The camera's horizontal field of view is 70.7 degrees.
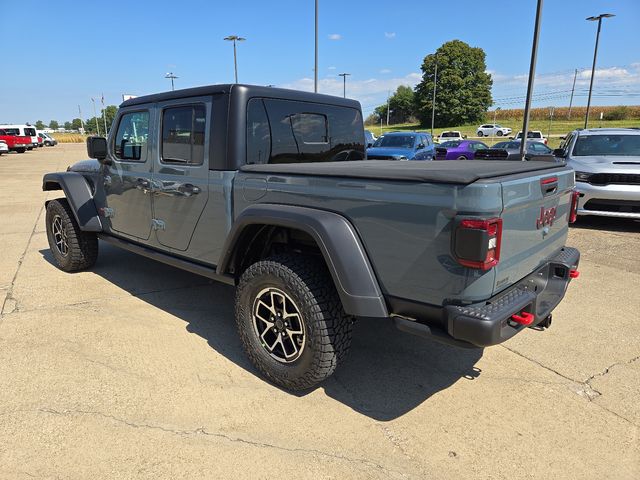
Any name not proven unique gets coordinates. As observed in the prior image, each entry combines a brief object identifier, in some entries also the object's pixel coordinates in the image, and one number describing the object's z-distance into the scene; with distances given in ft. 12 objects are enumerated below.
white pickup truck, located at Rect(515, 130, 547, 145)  128.47
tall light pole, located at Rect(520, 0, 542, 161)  29.63
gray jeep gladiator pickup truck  7.07
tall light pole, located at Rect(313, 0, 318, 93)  59.07
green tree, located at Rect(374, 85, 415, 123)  298.97
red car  121.39
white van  126.41
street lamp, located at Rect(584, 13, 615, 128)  70.36
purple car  63.39
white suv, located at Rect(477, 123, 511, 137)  176.65
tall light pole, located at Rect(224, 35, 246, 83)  80.64
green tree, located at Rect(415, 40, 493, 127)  235.40
